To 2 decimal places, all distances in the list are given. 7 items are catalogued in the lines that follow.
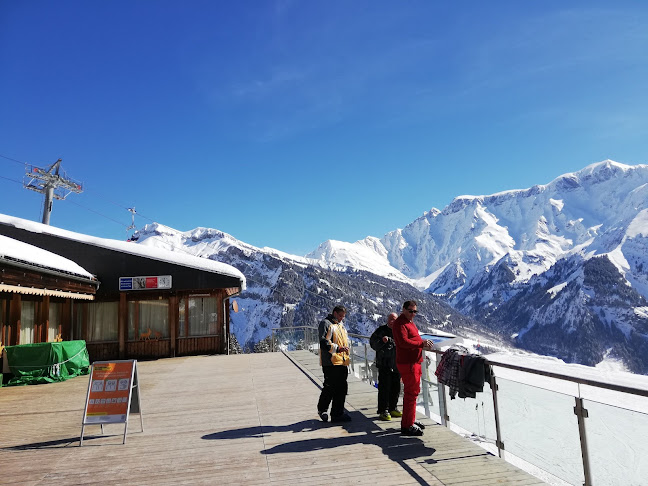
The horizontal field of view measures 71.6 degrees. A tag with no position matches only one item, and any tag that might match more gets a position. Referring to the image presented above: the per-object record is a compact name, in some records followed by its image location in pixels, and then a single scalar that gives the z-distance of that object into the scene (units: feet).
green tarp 37.27
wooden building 56.44
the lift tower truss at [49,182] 100.33
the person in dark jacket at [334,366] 21.13
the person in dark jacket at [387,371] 21.65
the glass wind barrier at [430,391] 21.61
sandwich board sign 19.74
